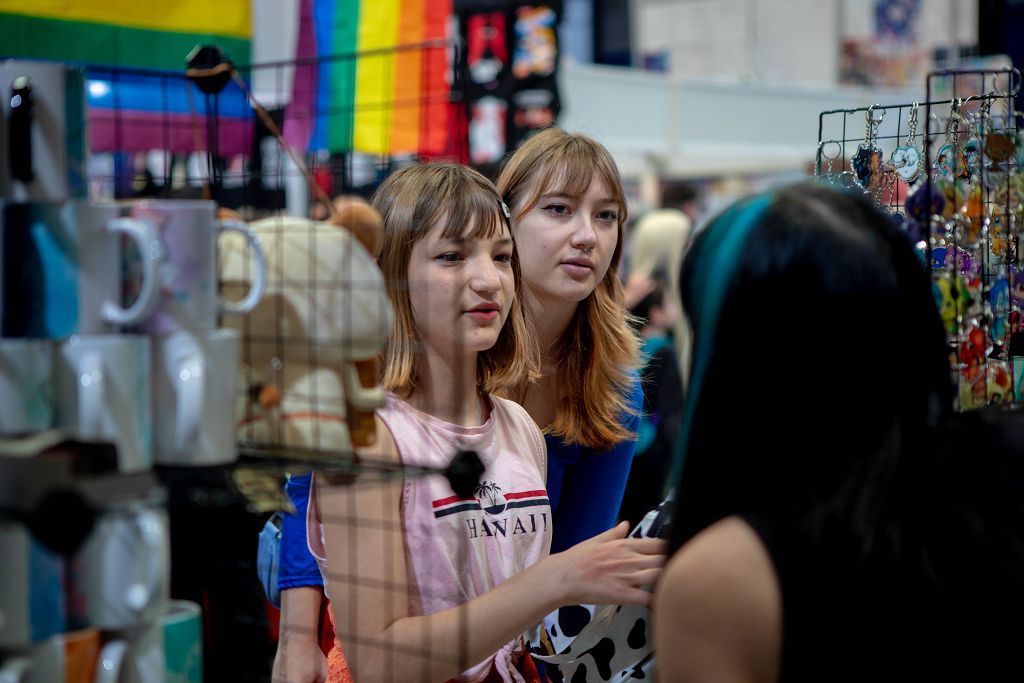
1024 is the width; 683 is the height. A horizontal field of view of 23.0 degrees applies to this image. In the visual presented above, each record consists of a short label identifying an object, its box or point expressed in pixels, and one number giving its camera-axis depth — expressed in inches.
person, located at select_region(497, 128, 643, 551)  104.5
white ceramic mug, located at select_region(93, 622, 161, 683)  71.7
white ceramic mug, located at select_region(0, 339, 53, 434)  70.3
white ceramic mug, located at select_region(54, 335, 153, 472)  70.3
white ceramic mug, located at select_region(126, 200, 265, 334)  72.2
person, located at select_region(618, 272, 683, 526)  192.1
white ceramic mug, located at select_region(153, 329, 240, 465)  71.4
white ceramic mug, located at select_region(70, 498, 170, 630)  70.8
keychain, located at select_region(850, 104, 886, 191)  96.0
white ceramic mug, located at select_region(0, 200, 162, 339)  71.1
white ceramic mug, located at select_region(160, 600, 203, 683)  73.9
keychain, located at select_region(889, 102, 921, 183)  93.2
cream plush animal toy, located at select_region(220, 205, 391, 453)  73.7
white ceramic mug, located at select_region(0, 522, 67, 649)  69.6
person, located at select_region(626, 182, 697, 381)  242.7
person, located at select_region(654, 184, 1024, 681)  70.3
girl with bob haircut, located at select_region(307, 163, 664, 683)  80.7
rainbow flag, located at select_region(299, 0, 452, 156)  182.3
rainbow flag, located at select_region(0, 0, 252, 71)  131.0
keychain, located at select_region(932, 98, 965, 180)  92.0
